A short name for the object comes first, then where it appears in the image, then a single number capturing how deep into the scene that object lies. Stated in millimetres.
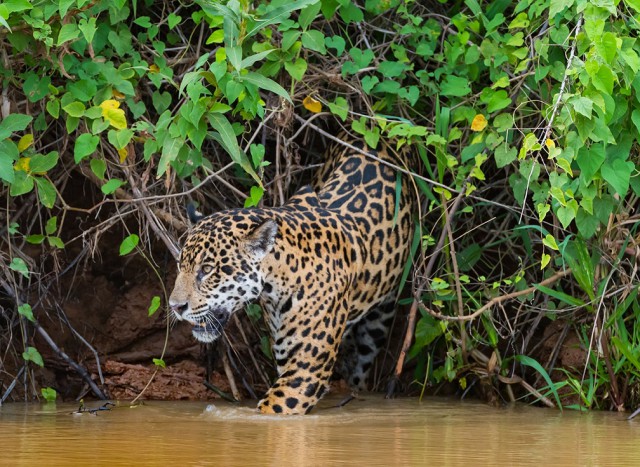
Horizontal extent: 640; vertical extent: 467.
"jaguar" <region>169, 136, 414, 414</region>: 12898
